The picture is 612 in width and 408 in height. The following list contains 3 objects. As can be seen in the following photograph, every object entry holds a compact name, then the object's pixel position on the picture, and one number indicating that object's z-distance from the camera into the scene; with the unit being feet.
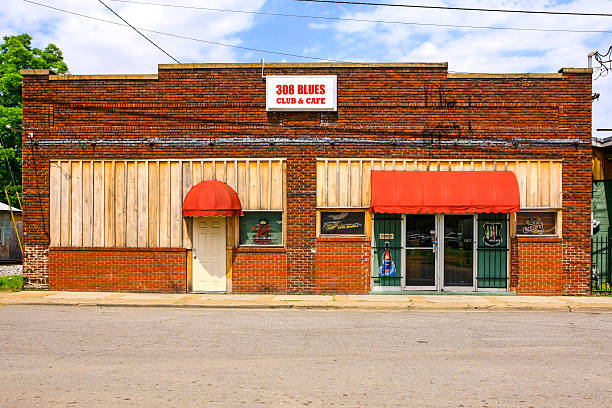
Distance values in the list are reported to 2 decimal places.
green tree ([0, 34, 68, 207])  102.01
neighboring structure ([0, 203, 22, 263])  88.74
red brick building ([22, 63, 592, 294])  49.96
